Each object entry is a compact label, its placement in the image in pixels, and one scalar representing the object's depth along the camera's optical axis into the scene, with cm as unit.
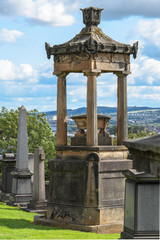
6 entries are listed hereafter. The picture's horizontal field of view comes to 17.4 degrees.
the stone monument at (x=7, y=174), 2509
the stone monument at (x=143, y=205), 976
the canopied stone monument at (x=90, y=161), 1523
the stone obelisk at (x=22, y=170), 2291
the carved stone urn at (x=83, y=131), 1683
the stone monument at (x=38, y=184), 2034
